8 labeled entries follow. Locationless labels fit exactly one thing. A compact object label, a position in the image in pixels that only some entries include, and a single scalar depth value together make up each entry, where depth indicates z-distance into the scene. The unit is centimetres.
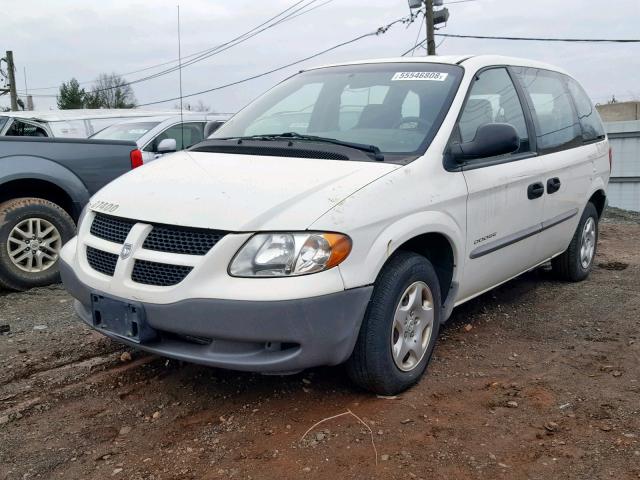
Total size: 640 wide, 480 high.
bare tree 4952
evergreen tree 4959
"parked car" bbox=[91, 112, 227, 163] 889
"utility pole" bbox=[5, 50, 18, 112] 3397
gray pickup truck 529
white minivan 276
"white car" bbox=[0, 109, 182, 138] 1003
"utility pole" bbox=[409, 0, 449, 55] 1942
